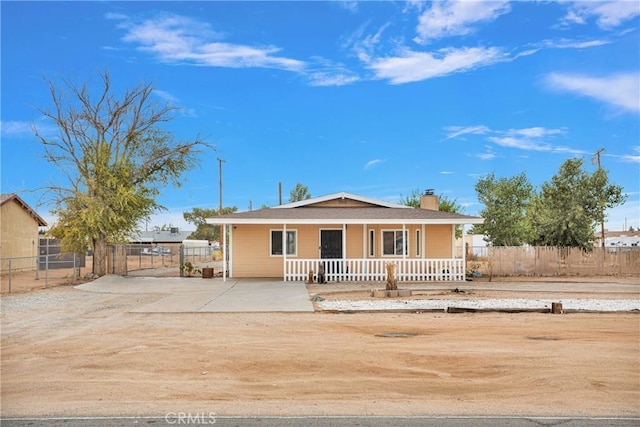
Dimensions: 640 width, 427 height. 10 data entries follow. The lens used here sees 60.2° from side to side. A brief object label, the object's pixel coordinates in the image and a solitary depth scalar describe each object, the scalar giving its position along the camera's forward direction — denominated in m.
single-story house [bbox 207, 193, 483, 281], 23.11
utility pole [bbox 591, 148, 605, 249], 35.91
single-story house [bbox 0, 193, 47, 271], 29.95
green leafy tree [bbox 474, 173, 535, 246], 41.28
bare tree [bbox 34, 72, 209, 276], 24.72
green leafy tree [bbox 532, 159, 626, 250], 30.52
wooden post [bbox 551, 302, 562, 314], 13.86
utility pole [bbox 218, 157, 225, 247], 55.41
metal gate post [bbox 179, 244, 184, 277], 26.23
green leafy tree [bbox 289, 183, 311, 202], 61.16
